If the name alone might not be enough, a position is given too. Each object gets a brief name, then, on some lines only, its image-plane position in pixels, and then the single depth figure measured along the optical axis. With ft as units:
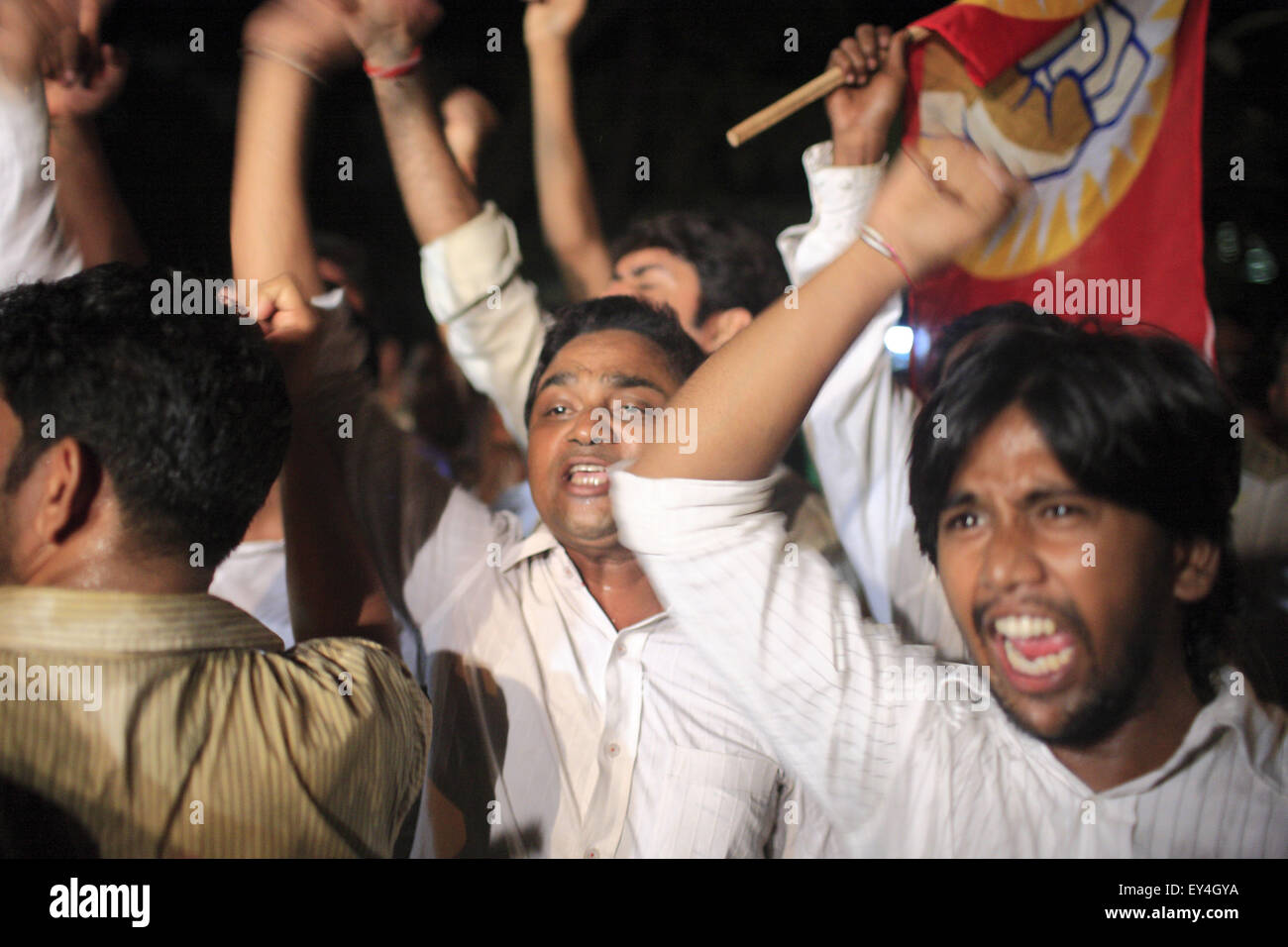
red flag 7.30
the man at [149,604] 5.18
